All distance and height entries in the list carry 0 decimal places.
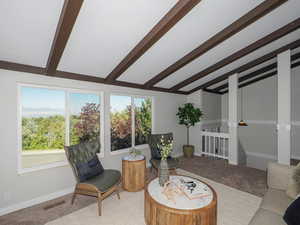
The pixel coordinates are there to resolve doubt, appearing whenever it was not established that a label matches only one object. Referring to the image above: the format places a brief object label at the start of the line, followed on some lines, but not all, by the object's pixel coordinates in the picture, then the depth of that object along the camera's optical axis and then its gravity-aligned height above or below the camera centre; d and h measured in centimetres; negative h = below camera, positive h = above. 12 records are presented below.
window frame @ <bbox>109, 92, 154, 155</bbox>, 396 -35
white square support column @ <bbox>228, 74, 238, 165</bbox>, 462 -22
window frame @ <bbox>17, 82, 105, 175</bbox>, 259 -16
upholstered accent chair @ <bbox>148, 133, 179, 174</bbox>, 345 -106
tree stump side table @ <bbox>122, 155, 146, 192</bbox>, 312 -131
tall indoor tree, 517 -14
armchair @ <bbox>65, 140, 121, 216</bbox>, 243 -117
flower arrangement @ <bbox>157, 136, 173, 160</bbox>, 237 -63
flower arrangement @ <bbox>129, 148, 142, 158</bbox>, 344 -95
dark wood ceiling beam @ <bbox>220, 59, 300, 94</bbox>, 519 +138
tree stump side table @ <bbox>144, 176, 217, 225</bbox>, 165 -112
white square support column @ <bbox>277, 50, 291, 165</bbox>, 366 +15
